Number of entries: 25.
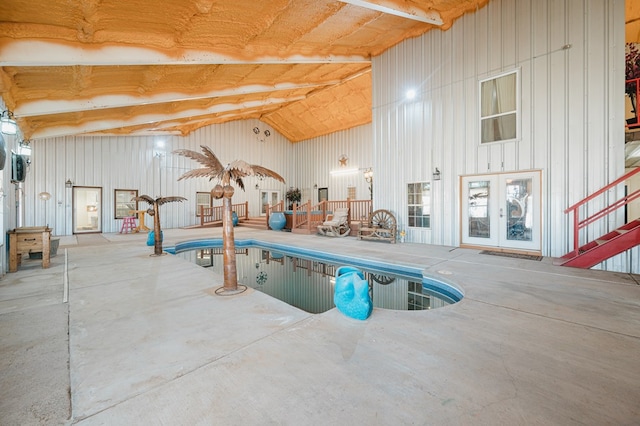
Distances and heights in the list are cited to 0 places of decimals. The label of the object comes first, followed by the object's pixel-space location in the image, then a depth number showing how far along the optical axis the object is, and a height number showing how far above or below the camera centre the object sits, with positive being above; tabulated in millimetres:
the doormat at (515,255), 5504 -977
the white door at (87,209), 11359 +140
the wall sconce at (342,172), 14775 +2281
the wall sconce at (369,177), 12710 +1698
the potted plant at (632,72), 5559 +3183
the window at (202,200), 14562 +660
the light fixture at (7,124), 4098 +1406
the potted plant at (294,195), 17625 +1095
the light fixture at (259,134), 16906 +5058
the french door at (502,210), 5934 +13
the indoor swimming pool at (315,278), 3912 -1307
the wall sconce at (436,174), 7371 +1031
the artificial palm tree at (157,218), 6089 -142
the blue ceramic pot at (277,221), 12047 -434
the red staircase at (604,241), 3986 -484
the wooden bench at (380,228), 7992 -526
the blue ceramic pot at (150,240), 7720 -827
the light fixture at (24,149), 5875 +1451
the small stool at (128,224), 11756 -547
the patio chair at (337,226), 9742 -540
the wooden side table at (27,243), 4773 -571
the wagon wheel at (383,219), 8184 -259
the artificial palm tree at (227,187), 3499 +337
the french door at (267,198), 17203 +908
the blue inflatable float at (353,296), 2605 -859
